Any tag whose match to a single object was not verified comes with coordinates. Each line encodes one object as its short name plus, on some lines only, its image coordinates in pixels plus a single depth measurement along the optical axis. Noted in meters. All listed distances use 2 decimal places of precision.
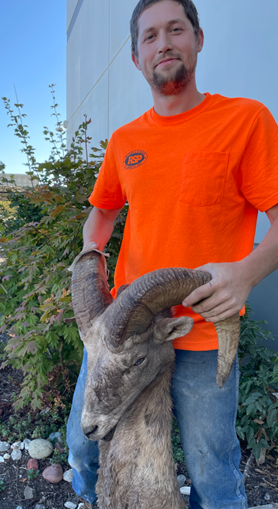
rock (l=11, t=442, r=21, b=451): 3.30
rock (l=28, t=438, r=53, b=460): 3.18
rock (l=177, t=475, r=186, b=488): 2.89
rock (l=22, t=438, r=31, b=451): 3.31
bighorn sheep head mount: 1.41
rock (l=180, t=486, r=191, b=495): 2.80
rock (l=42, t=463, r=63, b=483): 2.92
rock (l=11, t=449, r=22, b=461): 3.20
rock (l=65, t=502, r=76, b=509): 2.68
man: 1.65
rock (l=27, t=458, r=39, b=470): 3.05
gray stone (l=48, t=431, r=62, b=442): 3.38
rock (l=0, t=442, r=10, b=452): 3.30
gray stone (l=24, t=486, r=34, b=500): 2.76
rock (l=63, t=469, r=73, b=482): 2.94
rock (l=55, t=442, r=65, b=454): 3.22
